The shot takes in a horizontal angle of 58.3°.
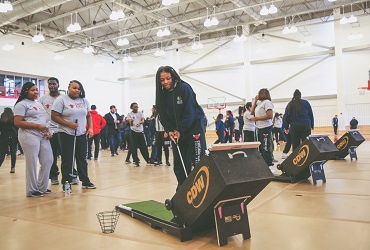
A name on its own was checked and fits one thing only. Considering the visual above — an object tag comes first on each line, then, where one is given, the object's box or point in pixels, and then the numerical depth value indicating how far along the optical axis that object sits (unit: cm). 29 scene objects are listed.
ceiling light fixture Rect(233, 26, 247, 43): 1772
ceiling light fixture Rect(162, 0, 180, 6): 1099
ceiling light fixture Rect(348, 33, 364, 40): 1950
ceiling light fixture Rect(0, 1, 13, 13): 1084
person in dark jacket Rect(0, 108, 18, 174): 723
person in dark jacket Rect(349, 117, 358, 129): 1895
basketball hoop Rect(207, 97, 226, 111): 2343
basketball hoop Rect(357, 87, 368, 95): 1958
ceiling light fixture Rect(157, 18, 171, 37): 1574
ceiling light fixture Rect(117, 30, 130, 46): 1643
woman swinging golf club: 314
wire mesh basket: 280
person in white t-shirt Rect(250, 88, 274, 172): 570
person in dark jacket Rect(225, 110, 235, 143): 1424
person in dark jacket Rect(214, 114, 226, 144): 1234
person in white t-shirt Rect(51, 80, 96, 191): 464
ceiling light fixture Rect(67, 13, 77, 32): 1369
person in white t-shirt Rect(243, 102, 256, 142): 707
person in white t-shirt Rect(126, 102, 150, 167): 793
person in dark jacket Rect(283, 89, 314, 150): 602
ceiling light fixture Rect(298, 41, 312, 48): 1944
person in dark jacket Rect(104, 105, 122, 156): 1199
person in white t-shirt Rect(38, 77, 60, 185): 526
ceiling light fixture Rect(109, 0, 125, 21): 1253
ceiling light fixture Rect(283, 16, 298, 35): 1623
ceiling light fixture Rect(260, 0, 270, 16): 1329
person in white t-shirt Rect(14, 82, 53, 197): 435
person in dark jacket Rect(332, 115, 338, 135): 1942
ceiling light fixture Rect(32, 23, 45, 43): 1511
